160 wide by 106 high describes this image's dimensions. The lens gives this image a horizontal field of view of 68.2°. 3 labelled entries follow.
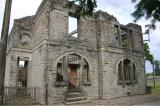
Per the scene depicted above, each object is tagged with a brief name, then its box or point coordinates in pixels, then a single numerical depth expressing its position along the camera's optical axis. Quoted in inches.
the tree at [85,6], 201.7
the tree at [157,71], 2707.8
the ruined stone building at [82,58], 326.3
